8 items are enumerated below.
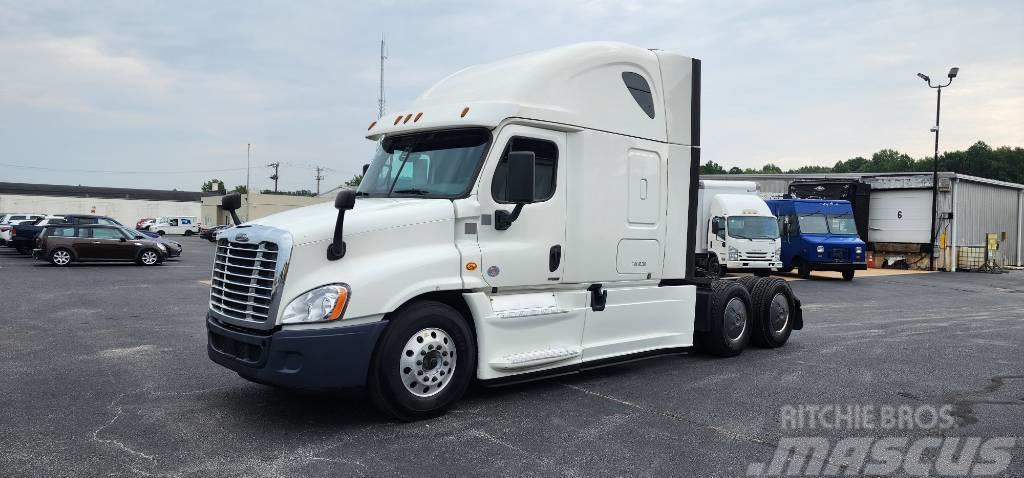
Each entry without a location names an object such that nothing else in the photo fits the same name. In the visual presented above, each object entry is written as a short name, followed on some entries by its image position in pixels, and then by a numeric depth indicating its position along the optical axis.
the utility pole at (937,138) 31.81
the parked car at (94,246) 24.50
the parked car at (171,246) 28.01
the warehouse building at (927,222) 32.44
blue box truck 24.53
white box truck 23.78
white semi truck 5.64
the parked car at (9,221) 33.44
